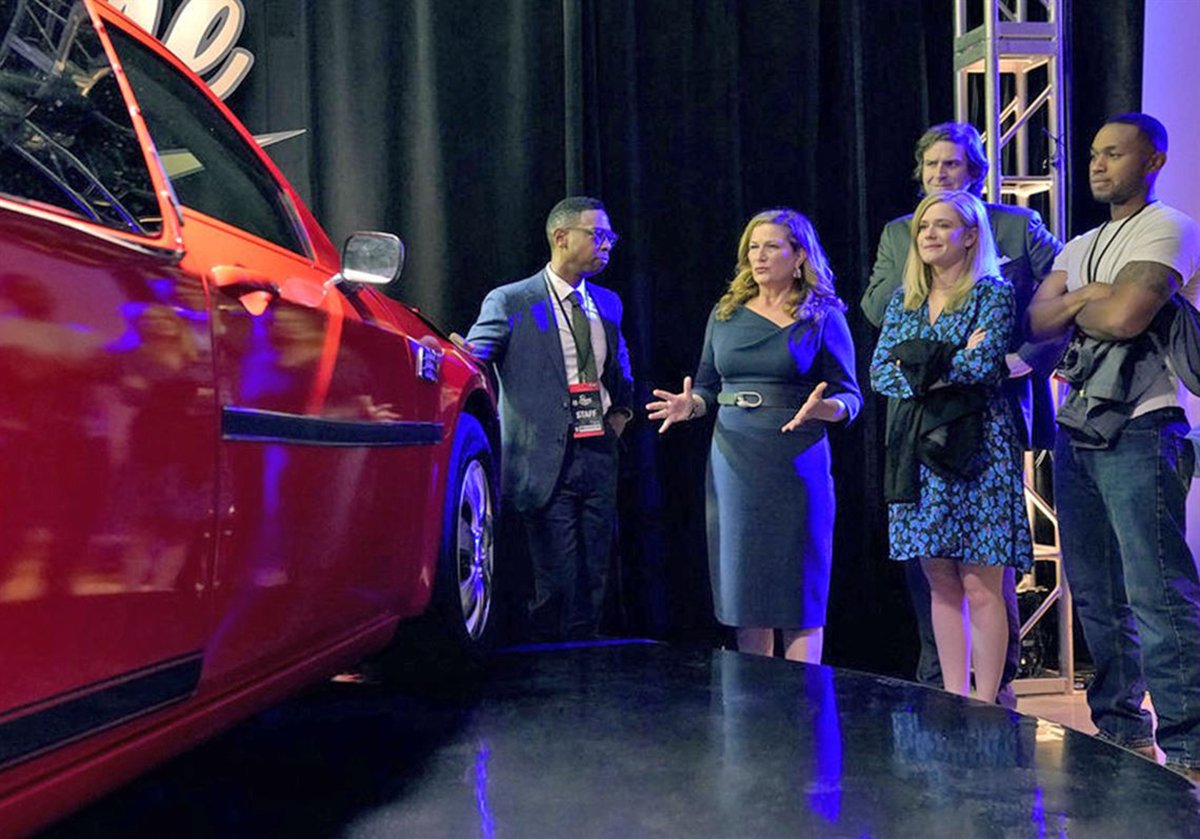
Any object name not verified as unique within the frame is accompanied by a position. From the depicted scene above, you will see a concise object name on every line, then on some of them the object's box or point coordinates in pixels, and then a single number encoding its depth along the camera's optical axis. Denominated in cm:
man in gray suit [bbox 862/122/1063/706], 340
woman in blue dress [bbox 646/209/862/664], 324
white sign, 426
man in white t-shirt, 273
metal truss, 404
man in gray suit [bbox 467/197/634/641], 387
